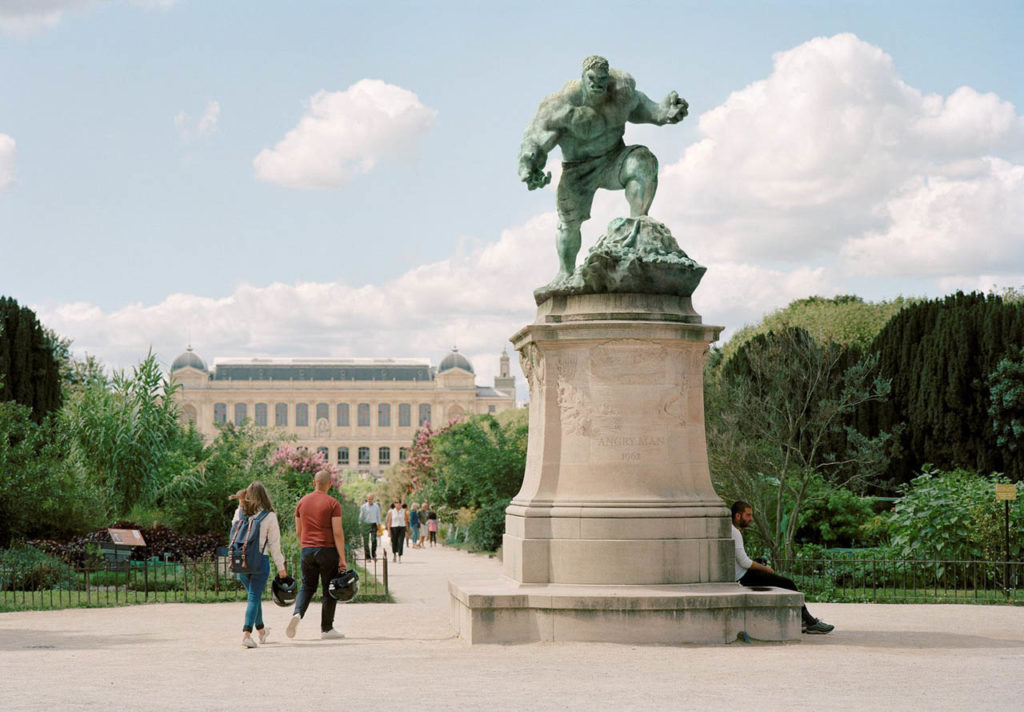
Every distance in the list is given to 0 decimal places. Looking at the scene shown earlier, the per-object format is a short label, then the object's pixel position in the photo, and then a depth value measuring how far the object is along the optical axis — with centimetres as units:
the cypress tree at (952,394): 3291
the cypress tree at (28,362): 3155
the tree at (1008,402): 3180
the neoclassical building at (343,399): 14938
